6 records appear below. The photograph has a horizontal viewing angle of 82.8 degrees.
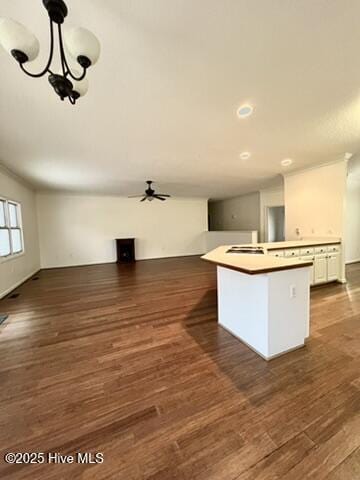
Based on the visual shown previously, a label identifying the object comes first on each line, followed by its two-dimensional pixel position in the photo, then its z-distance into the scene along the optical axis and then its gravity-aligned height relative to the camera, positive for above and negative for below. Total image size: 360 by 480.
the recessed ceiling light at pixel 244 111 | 2.49 +1.45
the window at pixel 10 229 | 4.26 +0.09
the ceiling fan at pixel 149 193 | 5.61 +1.01
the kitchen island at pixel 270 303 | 1.93 -0.78
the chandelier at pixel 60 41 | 1.01 +0.99
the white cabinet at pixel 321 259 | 3.88 -0.70
